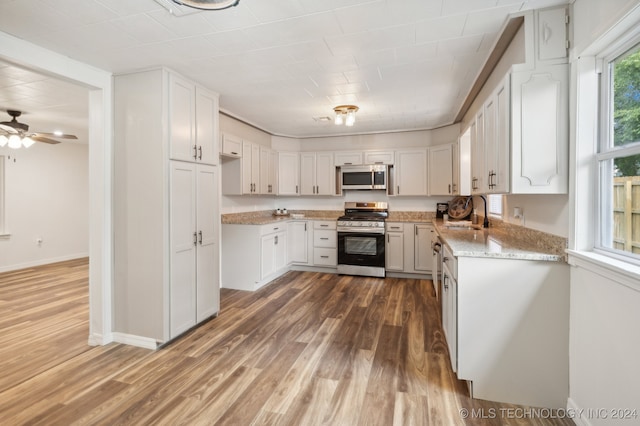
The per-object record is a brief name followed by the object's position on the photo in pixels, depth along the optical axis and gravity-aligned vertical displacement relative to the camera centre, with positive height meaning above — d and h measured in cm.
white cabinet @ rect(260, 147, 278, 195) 504 +64
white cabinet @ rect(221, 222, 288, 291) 432 -68
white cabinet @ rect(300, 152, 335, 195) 550 +62
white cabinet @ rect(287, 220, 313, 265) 539 -56
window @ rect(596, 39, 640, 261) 141 +26
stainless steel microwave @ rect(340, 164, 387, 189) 521 +54
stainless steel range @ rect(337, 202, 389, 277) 496 -60
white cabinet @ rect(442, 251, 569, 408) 183 -74
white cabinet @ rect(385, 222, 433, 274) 480 -62
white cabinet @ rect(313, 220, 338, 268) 527 -60
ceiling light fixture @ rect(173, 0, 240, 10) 162 +109
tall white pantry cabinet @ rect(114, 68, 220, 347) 266 +4
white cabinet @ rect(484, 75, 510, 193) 196 +48
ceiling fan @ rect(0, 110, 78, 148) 396 +99
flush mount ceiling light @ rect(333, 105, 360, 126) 373 +120
